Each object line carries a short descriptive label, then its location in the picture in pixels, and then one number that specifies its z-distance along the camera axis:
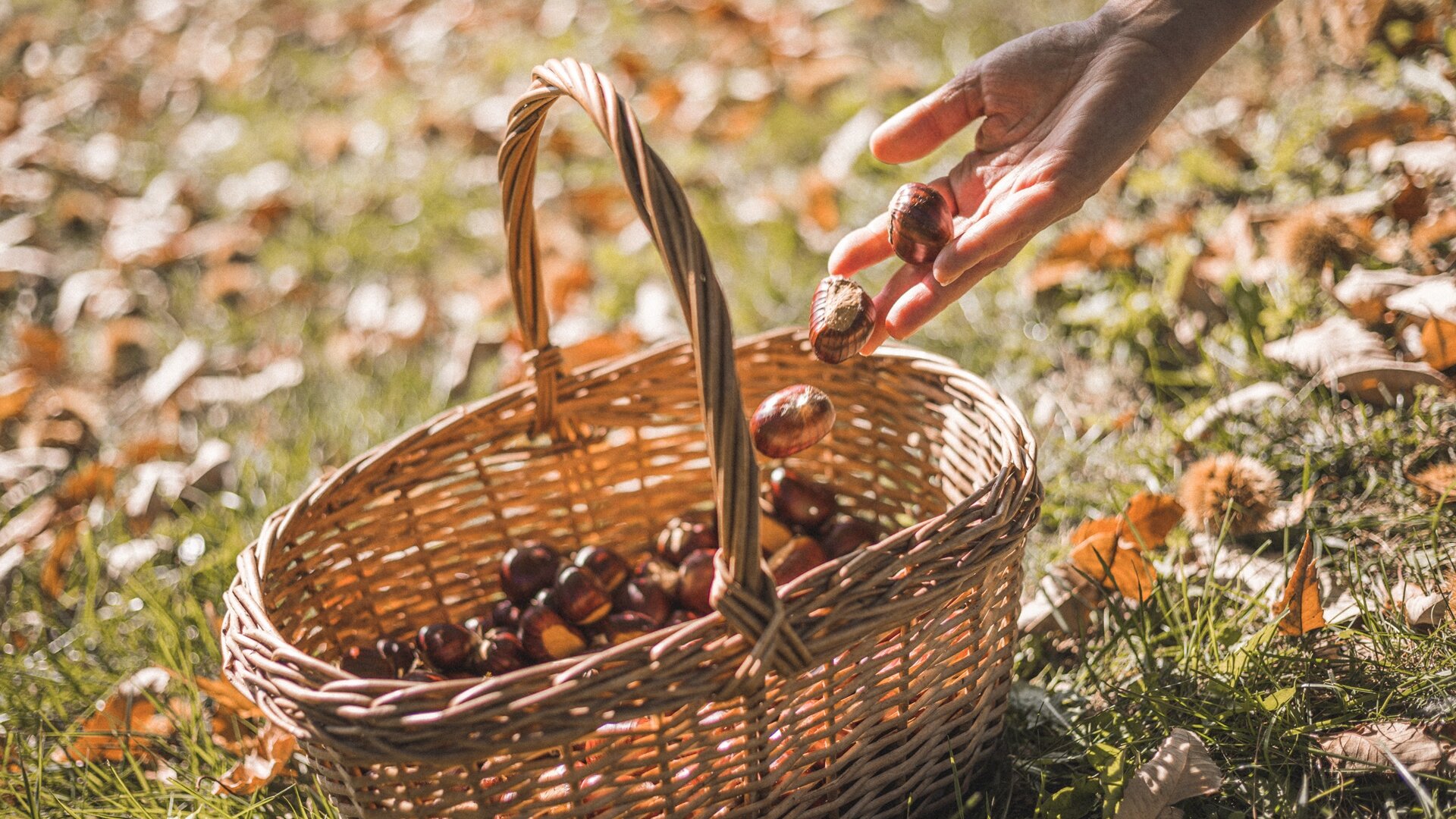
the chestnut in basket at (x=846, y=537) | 1.00
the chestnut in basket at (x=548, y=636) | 0.96
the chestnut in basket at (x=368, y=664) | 0.94
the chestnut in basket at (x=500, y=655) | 0.97
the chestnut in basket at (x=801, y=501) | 1.03
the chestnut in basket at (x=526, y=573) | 1.01
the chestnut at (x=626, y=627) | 0.97
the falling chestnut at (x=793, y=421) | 0.93
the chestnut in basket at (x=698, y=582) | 0.99
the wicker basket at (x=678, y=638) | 0.83
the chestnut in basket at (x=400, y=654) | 0.97
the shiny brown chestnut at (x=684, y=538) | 1.02
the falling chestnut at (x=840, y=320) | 0.93
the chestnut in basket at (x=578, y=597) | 0.98
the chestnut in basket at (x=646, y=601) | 0.99
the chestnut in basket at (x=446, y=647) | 0.97
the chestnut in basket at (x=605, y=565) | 1.01
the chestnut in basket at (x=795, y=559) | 0.98
